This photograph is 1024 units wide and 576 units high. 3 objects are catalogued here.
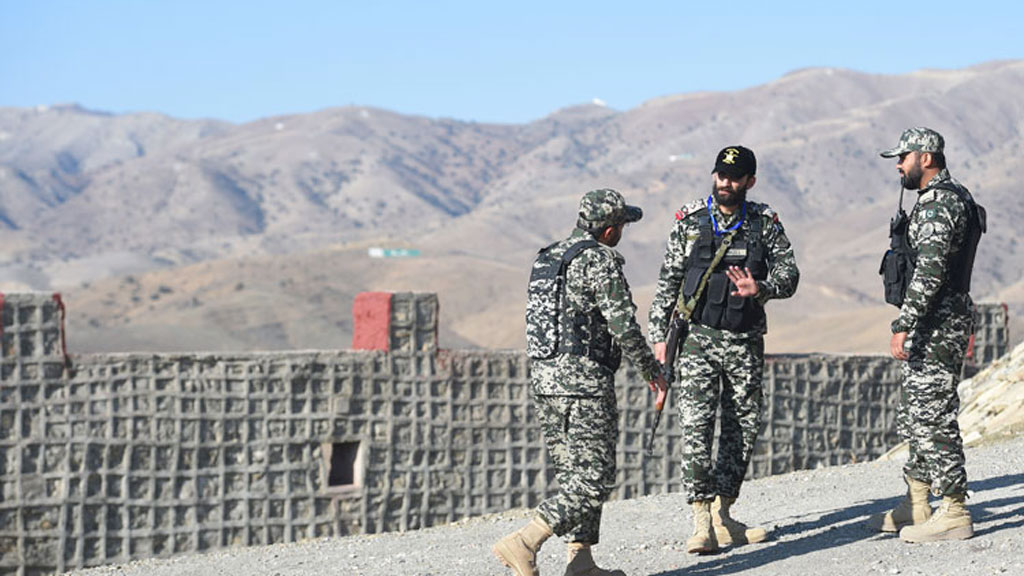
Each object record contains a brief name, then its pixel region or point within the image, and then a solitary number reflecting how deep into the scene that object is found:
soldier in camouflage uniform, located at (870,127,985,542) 11.34
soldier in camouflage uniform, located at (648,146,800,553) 11.64
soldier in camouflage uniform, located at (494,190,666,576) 10.80
